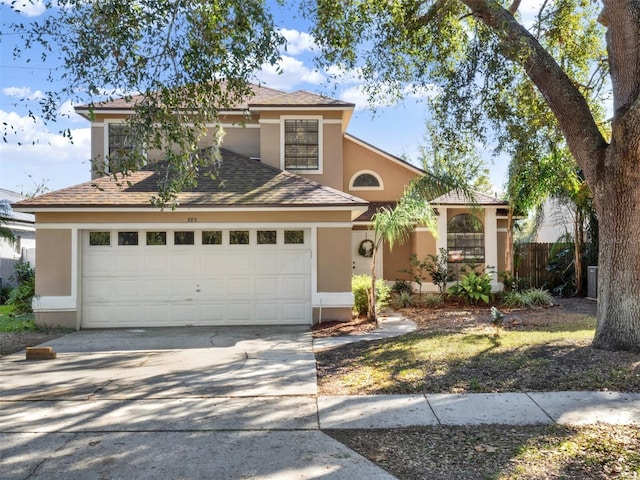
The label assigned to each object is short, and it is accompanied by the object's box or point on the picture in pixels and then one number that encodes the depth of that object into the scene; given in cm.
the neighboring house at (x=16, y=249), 2027
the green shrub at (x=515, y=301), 1491
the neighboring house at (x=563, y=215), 1797
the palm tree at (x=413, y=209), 1145
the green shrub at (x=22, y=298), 1469
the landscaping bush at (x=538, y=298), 1490
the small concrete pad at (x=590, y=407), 527
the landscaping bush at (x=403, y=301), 1555
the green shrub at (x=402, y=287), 1703
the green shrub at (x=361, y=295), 1301
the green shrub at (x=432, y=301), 1538
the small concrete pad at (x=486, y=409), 535
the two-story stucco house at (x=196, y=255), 1183
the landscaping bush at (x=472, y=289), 1548
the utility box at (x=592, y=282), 1612
